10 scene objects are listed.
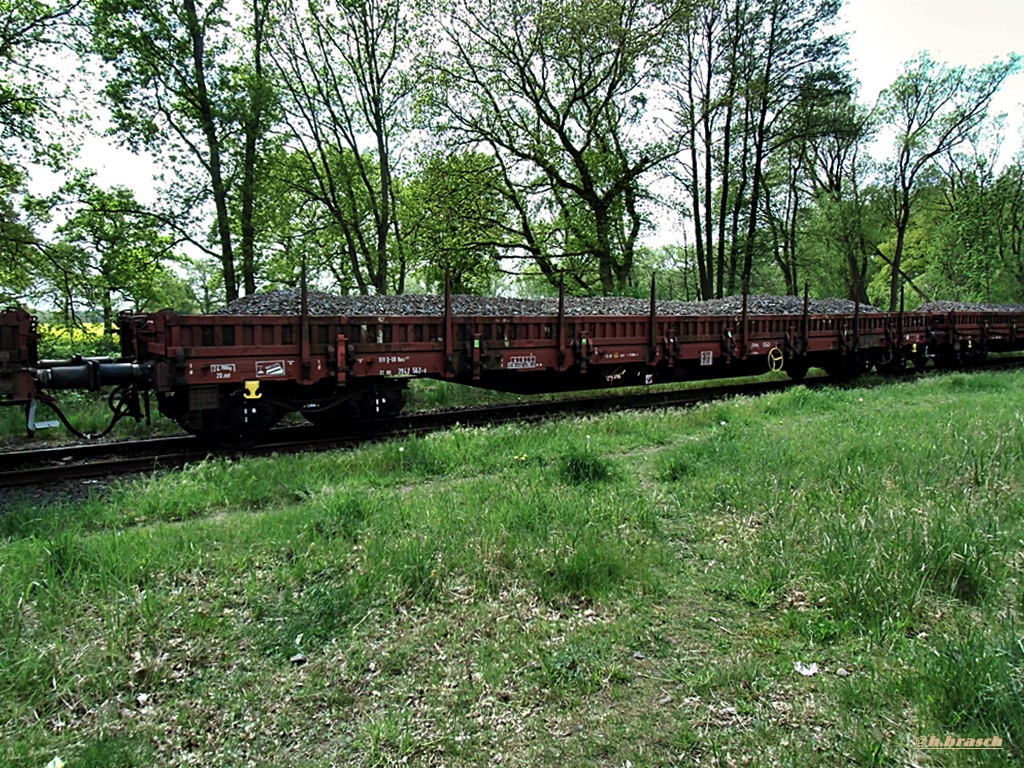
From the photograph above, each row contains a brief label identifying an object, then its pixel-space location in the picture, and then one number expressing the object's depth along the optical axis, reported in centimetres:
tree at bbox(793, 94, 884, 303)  3419
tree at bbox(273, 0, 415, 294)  2169
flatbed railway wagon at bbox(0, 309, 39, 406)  652
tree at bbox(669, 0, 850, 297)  2452
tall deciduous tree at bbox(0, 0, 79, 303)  1302
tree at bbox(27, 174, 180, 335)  1392
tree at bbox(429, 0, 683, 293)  2250
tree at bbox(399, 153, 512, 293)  2306
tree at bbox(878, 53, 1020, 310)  3325
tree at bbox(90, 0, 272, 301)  1480
